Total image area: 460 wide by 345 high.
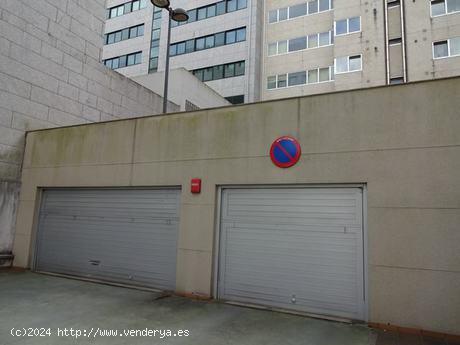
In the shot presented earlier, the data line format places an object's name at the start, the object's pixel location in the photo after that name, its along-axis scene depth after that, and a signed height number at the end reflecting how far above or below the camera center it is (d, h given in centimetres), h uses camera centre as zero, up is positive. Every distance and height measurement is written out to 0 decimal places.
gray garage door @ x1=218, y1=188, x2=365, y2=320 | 621 -45
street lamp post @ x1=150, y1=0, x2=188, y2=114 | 1059 +661
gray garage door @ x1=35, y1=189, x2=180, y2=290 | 799 -40
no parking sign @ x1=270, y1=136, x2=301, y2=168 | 678 +141
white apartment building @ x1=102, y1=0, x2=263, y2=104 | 2872 +1591
